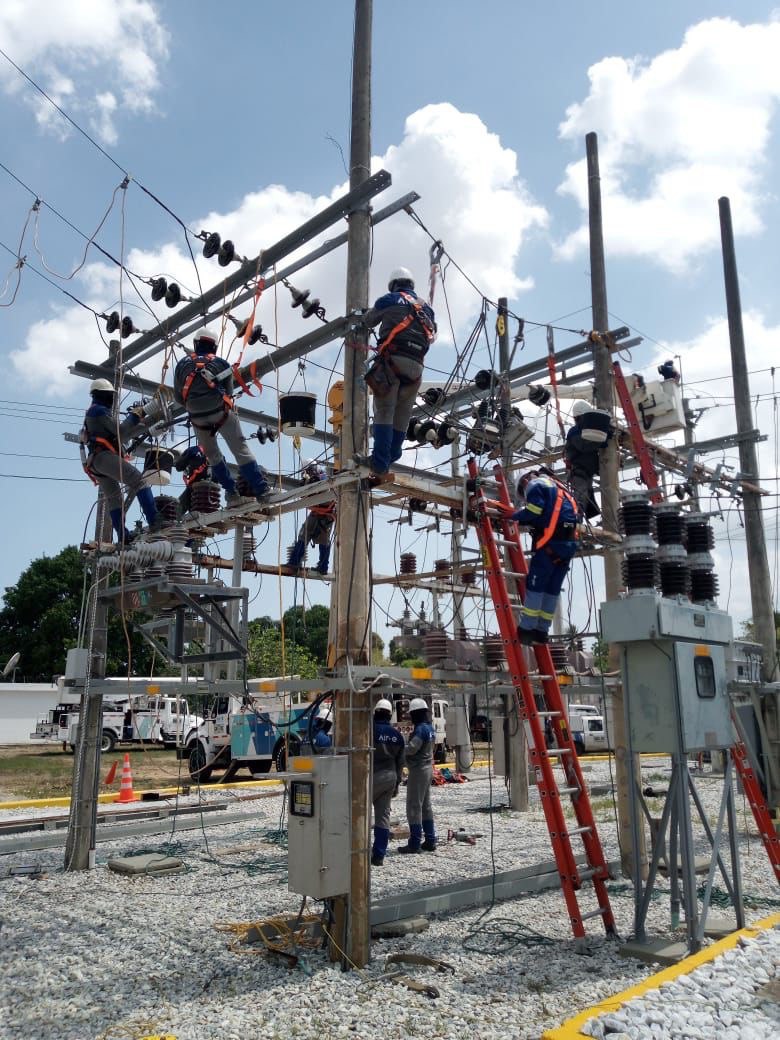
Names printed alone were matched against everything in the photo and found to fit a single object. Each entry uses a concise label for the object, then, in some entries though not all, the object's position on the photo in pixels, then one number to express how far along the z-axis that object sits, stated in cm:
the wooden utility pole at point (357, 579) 626
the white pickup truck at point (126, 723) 3016
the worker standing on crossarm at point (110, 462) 971
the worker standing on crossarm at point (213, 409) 858
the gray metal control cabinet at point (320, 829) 609
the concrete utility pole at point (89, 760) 996
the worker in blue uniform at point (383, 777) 1019
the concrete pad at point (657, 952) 625
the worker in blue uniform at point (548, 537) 788
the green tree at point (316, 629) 6516
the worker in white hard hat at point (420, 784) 1109
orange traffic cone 1609
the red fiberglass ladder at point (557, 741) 702
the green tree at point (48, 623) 4712
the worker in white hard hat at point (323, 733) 1059
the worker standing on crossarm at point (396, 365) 695
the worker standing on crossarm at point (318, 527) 1116
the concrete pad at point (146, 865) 979
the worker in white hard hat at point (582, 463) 1051
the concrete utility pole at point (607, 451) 958
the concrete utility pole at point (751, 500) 1350
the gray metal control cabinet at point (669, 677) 660
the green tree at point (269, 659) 3269
